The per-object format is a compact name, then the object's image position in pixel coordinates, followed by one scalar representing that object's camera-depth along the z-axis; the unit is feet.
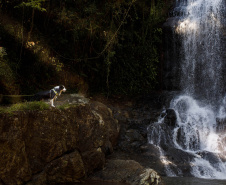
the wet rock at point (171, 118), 37.48
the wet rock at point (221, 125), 36.65
